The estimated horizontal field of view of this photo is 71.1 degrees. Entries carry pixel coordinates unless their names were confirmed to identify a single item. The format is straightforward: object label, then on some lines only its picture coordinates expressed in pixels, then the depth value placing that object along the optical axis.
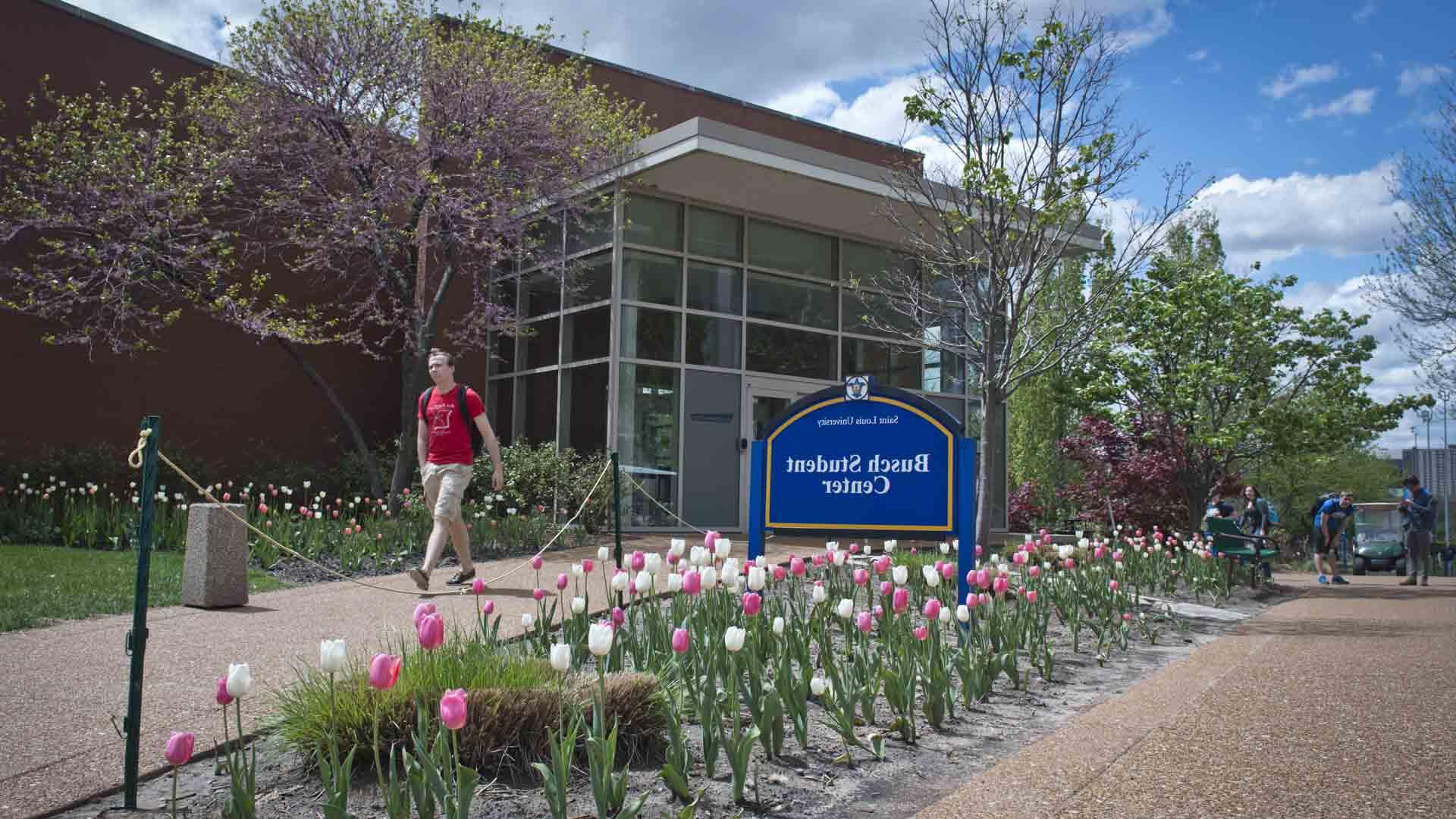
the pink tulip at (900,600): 4.45
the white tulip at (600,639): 2.99
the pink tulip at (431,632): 2.99
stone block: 6.96
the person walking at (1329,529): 14.88
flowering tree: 12.37
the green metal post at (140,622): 3.17
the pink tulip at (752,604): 4.05
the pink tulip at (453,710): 2.52
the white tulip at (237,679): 2.74
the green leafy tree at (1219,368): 16.38
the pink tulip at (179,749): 2.61
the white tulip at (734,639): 3.57
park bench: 10.79
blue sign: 6.61
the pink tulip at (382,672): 2.62
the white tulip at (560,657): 2.95
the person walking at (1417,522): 13.86
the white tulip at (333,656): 2.81
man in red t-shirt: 7.84
